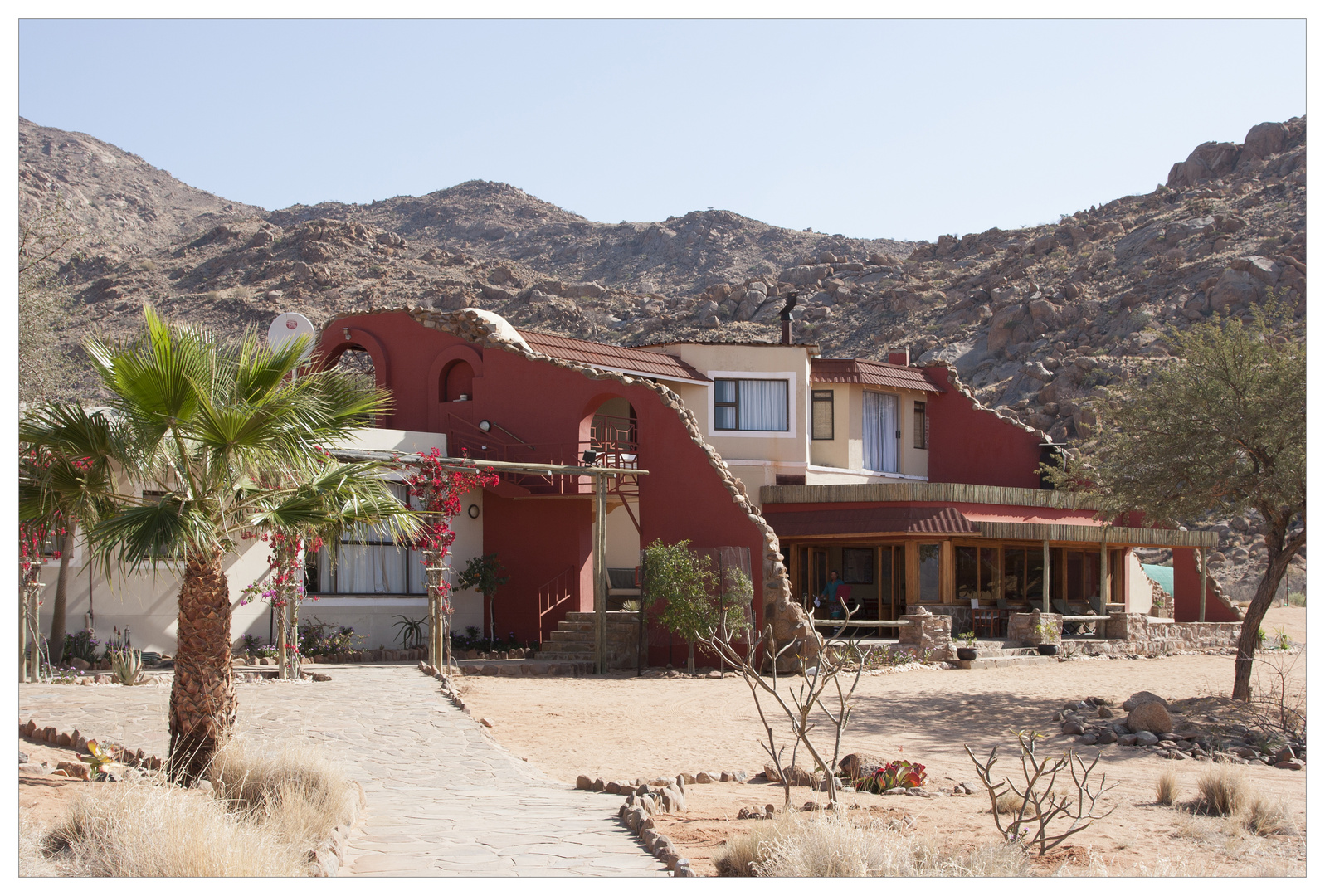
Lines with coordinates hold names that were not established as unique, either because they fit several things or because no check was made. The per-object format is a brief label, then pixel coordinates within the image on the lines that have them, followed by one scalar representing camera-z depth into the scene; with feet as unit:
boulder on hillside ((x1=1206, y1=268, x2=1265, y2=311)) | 140.47
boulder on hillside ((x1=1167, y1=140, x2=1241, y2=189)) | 191.53
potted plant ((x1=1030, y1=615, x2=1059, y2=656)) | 75.31
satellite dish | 67.05
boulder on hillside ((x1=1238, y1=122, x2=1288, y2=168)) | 187.62
